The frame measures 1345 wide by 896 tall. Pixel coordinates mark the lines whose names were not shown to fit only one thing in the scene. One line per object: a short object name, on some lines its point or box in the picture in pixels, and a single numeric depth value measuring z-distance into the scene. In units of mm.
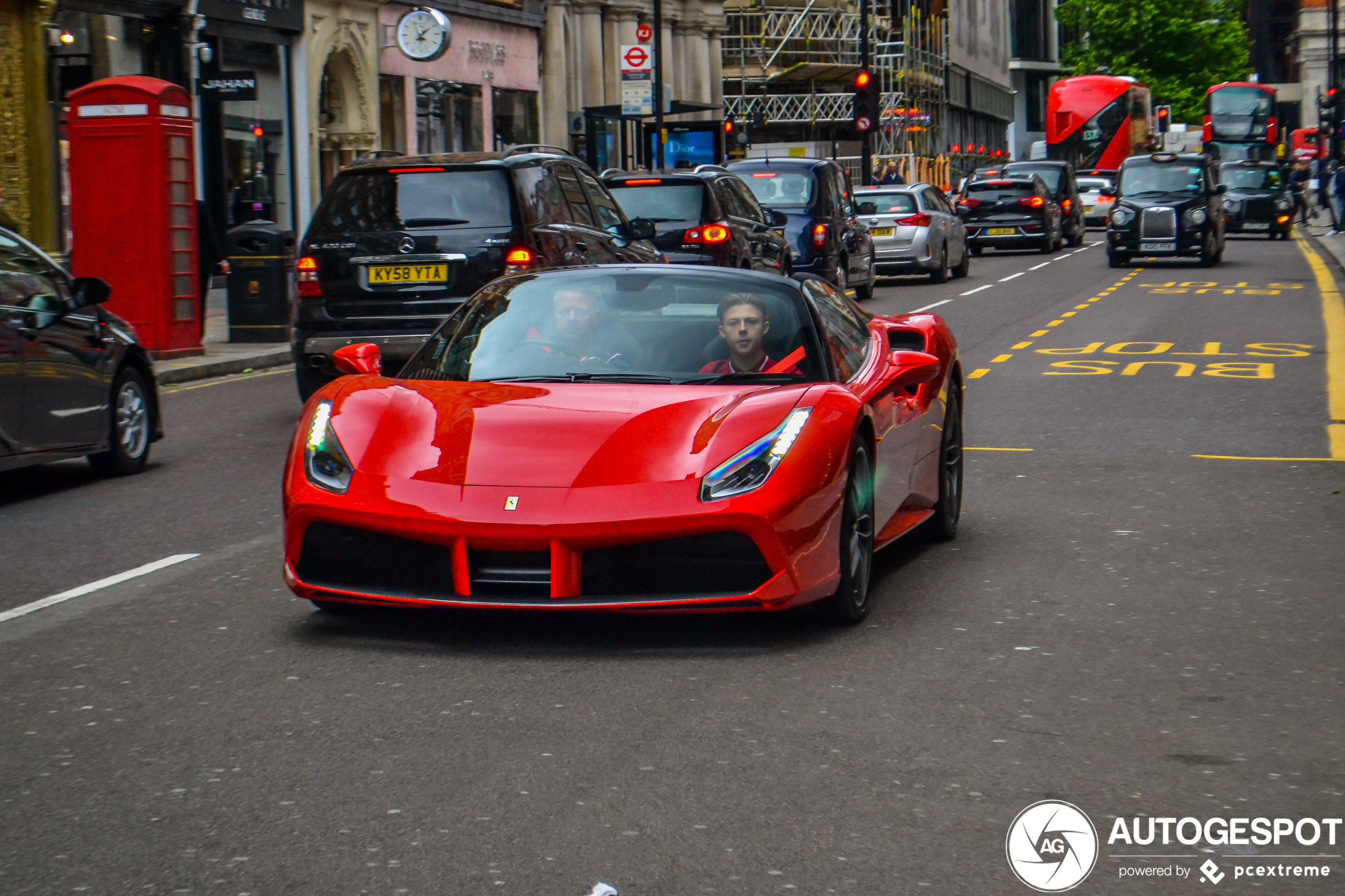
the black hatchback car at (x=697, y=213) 18812
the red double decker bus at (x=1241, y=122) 70312
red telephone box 18219
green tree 96312
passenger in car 6676
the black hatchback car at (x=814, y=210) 24250
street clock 32969
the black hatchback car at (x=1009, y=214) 39250
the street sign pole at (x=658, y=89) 38781
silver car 30594
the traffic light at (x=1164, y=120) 79125
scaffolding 64812
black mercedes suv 12836
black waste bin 19969
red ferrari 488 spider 5680
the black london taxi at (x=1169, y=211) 32562
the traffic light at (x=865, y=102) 39969
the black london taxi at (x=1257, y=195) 44375
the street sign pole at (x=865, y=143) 42797
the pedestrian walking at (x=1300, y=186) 52003
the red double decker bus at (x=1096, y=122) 63219
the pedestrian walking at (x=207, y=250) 19844
